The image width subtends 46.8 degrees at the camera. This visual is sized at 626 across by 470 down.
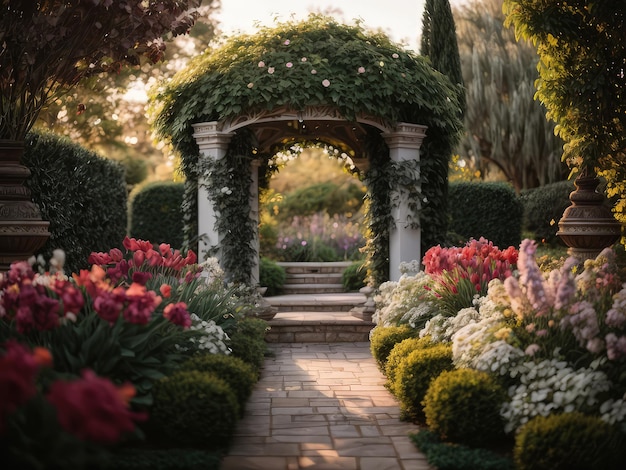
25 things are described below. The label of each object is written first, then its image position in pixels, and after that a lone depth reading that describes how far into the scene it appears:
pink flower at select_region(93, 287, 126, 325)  4.16
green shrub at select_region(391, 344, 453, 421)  5.52
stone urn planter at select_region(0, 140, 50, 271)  6.63
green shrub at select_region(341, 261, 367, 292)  13.35
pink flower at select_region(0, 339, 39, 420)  2.64
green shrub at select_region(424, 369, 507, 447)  4.61
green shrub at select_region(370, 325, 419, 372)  7.13
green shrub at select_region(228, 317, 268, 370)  6.57
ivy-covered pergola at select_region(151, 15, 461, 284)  9.25
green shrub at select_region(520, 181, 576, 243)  16.75
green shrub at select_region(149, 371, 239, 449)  4.48
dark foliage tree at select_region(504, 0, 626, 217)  7.23
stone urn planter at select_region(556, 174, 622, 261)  8.67
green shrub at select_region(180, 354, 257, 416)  5.17
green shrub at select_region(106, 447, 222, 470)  4.04
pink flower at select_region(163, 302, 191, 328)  4.49
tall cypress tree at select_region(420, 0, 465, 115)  10.91
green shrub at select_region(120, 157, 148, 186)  25.50
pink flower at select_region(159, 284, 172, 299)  4.82
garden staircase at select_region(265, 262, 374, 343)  10.00
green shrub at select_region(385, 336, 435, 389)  6.26
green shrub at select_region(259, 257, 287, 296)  12.86
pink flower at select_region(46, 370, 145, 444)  2.58
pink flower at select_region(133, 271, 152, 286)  4.93
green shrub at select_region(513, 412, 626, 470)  3.97
